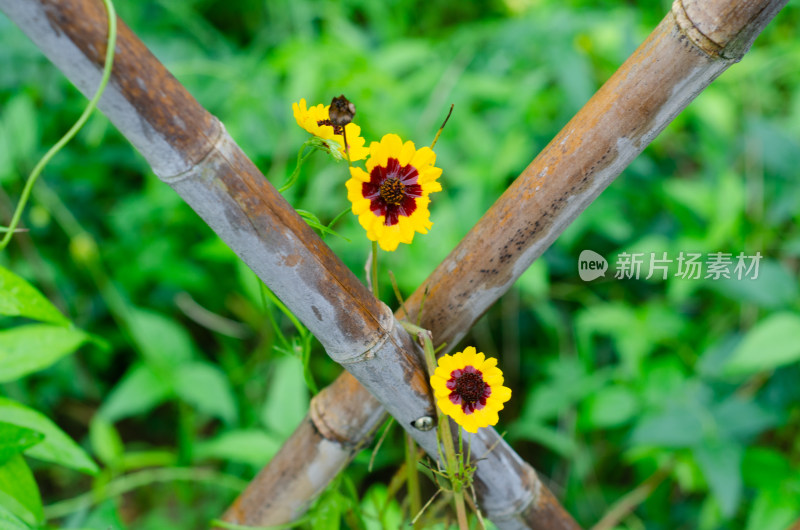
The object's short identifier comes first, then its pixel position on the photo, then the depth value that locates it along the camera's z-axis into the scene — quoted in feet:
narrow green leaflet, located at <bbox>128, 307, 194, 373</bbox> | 2.89
